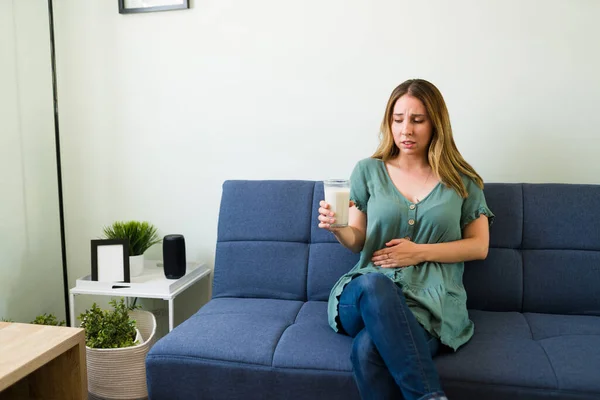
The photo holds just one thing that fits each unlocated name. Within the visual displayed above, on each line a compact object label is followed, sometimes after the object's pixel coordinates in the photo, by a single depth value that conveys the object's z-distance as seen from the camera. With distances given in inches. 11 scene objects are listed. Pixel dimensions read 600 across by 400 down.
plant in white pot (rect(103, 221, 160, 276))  88.8
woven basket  77.3
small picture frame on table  85.7
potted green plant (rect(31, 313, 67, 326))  87.3
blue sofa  58.5
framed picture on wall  93.2
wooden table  62.2
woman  62.5
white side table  82.0
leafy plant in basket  79.0
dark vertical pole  96.6
